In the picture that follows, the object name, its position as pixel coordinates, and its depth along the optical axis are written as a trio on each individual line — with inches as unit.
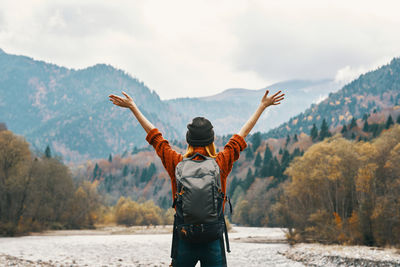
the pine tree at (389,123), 4089.6
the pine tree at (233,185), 4981.1
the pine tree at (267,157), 5159.9
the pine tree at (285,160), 4276.6
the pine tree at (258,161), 5521.7
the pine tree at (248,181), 4616.1
